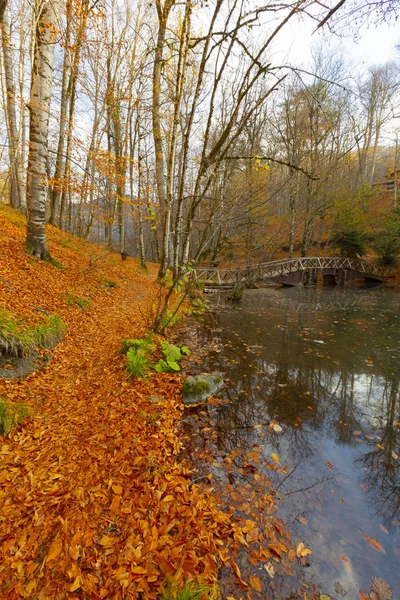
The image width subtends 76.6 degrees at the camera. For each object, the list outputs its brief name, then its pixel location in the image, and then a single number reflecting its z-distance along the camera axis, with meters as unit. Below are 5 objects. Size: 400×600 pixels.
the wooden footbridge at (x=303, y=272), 14.53
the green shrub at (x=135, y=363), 4.34
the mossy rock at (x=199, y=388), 4.17
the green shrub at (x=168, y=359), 4.66
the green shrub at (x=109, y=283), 8.92
